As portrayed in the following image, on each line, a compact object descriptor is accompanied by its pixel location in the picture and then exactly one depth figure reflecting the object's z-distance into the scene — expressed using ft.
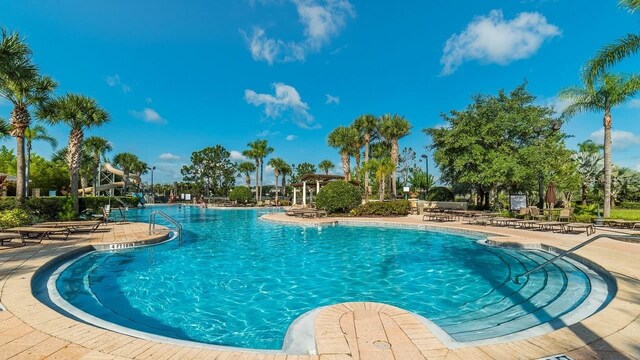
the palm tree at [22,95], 41.50
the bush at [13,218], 40.32
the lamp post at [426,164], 120.60
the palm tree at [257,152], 159.53
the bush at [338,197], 81.92
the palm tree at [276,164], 177.88
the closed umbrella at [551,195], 62.44
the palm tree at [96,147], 125.70
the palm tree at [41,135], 95.09
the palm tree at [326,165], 195.93
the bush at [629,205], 98.81
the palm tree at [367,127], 119.03
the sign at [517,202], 66.03
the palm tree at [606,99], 56.75
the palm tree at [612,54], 38.47
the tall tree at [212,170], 203.62
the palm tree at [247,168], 197.47
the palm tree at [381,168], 106.52
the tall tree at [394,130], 113.50
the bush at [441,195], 119.14
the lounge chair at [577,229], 42.91
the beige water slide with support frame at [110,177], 118.21
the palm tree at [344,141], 124.36
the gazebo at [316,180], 116.26
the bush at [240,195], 148.66
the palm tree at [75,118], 58.65
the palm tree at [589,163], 104.27
